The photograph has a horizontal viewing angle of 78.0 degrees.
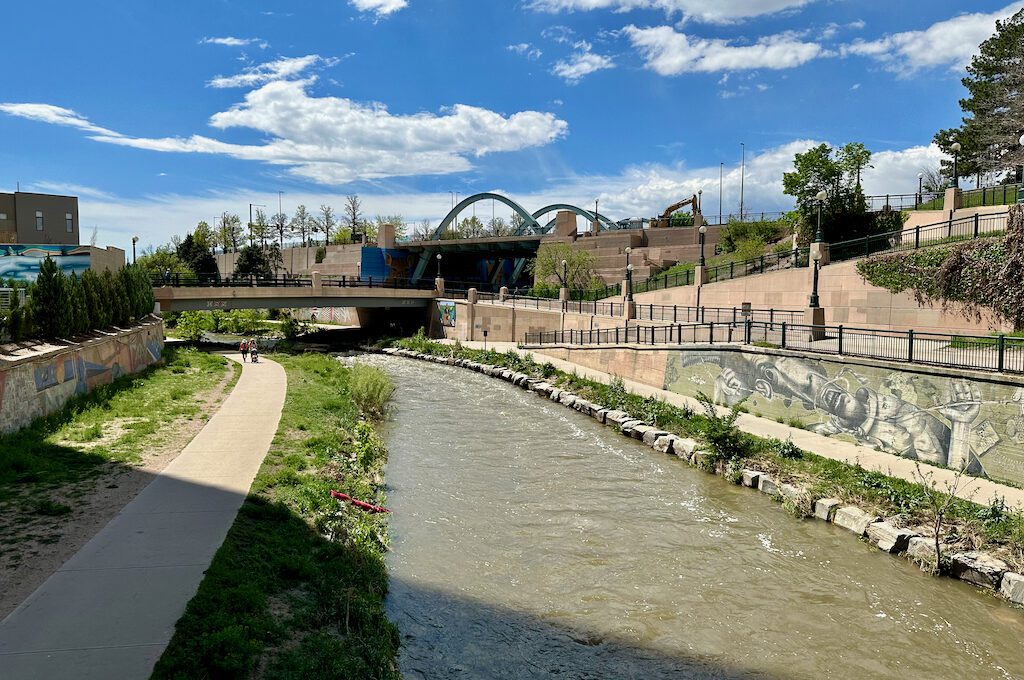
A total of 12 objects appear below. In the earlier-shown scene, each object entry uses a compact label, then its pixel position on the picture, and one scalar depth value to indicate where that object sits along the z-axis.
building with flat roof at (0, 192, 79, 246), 54.75
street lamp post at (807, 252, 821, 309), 23.97
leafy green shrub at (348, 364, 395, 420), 24.12
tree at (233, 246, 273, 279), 91.06
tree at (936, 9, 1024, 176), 38.91
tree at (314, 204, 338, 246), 123.19
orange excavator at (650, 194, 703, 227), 63.99
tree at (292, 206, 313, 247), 120.81
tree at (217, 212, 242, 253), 120.31
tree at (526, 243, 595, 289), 57.34
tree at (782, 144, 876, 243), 40.69
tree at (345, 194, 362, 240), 121.38
